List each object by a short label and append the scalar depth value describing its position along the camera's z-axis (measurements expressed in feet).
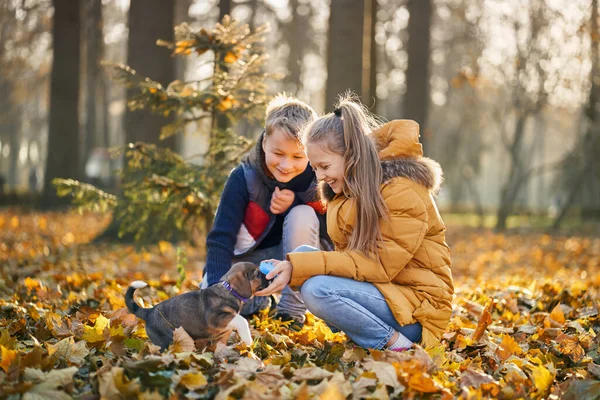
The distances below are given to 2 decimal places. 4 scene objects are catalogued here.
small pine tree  17.58
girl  10.75
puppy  10.46
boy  12.87
